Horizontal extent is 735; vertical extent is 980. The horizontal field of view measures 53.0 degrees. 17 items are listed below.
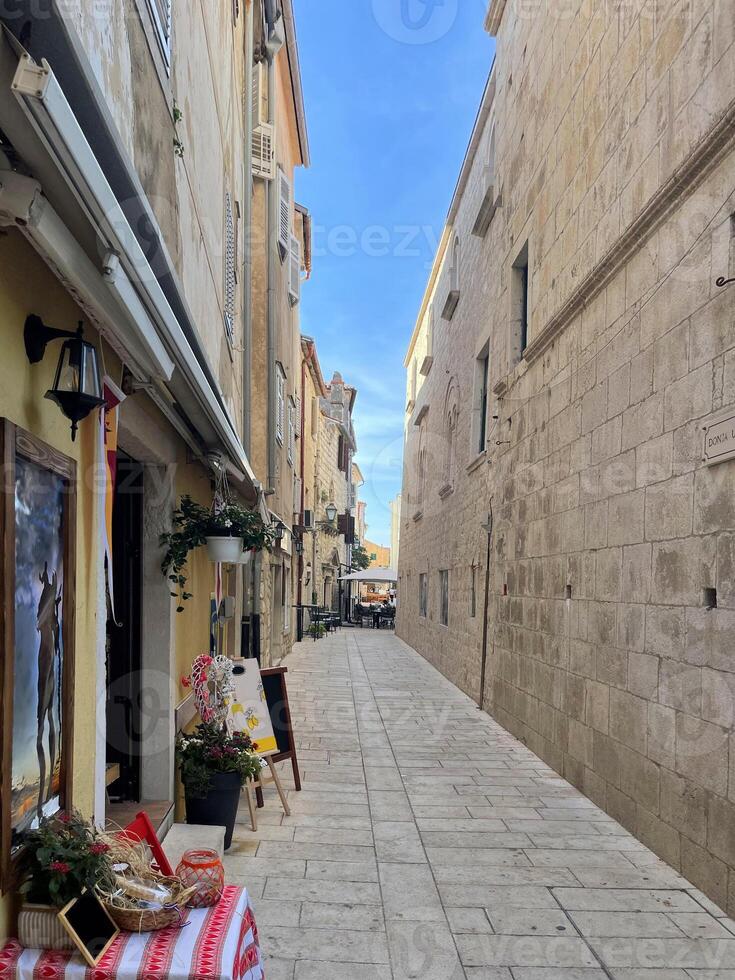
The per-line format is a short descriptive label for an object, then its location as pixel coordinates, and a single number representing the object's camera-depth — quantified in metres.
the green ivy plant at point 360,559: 49.65
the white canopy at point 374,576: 30.83
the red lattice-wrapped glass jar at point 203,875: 2.72
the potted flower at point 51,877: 2.35
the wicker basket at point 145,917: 2.48
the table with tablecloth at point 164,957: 2.31
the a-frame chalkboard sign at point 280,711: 5.92
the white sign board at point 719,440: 4.02
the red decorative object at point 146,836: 2.99
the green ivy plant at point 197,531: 4.79
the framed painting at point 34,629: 2.23
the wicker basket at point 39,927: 2.35
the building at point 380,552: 78.62
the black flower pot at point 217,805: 4.69
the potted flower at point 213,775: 4.68
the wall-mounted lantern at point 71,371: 2.38
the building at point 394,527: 52.09
